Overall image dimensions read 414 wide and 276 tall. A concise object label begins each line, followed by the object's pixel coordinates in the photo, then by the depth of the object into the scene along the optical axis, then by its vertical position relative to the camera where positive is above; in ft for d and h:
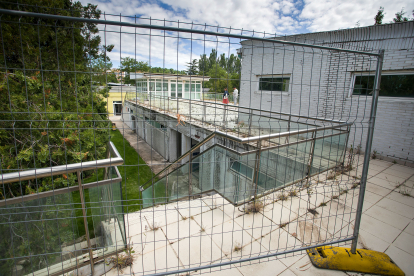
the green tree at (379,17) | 43.53 +16.75
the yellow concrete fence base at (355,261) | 6.97 -5.26
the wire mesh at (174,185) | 5.94 -4.13
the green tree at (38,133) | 6.12 -2.85
